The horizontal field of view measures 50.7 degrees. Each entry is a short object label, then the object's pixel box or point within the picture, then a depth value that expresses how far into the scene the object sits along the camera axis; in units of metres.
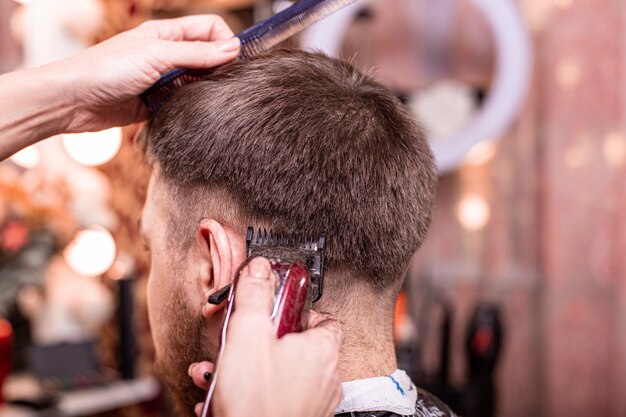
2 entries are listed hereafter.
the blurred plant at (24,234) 1.93
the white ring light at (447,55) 2.75
